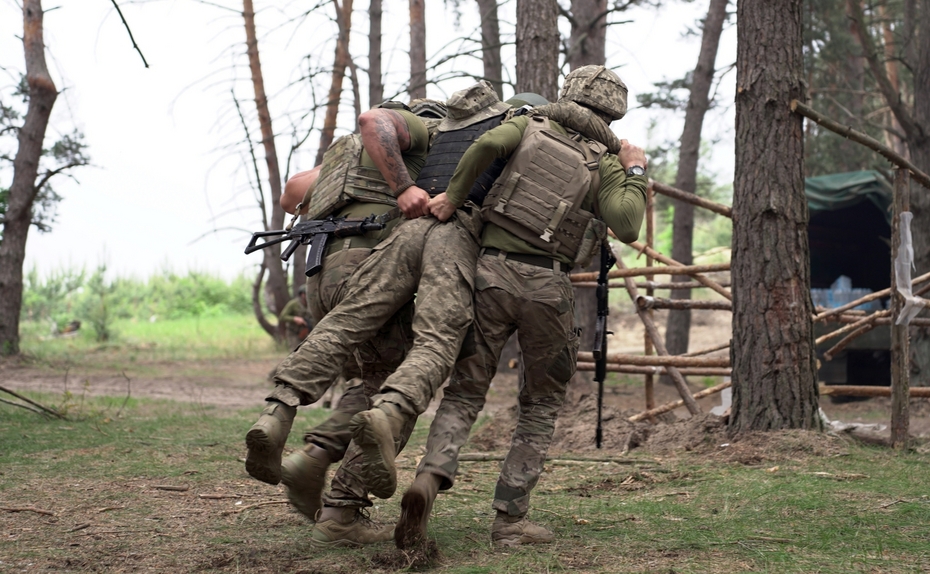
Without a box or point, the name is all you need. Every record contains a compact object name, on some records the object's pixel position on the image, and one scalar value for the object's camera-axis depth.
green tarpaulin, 24.69
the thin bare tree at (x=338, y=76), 29.66
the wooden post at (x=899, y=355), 12.12
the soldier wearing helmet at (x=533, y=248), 7.07
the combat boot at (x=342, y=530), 7.13
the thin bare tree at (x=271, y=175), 33.11
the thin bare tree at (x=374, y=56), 25.94
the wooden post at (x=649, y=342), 15.38
